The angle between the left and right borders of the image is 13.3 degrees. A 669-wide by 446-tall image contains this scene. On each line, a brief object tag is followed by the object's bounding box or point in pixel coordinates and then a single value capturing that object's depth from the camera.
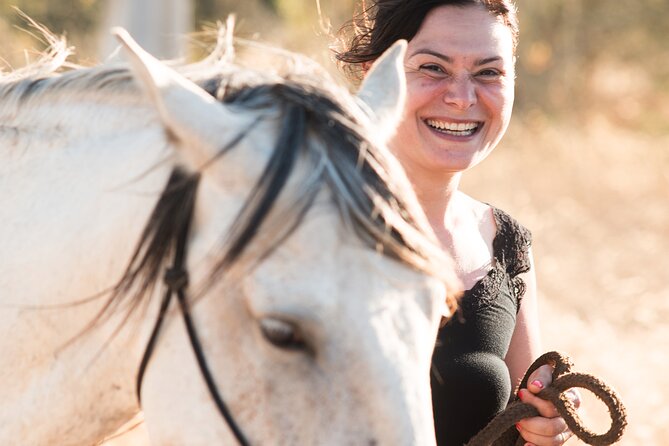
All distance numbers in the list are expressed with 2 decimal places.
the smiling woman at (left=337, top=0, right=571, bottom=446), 2.86
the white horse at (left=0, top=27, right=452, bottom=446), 2.55
